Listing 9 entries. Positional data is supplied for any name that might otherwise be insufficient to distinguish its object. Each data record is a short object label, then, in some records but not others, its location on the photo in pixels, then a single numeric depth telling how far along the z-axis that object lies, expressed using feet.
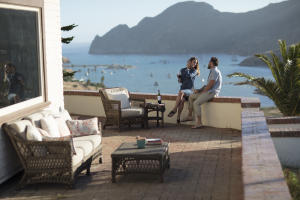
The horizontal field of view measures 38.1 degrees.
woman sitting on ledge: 29.84
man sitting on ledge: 28.37
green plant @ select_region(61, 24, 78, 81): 40.88
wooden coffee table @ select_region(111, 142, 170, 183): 16.51
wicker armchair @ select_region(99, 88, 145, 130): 28.17
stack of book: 17.87
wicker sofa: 16.07
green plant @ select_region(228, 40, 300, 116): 31.89
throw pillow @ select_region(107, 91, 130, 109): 28.96
